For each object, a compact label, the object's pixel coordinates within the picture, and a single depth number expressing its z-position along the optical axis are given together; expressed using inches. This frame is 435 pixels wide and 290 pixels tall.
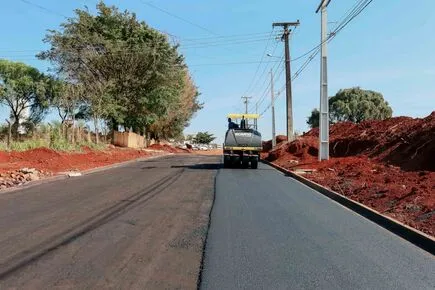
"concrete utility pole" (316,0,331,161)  1181.1
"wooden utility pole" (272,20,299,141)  1859.0
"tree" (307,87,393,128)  3563.0
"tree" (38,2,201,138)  2009.1
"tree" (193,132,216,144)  6387.8
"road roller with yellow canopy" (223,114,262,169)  1318.9
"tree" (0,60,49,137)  2118.6
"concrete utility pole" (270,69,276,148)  2380.9
